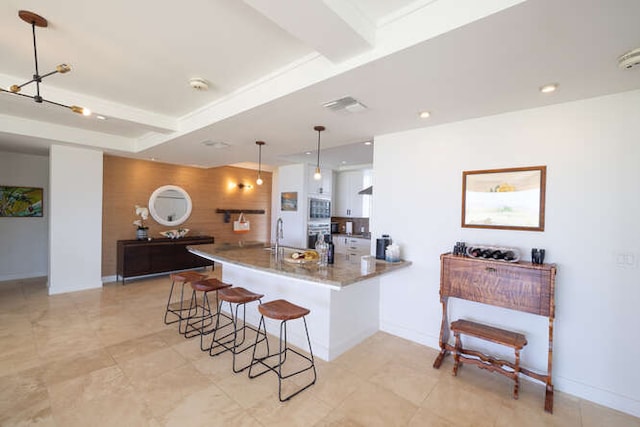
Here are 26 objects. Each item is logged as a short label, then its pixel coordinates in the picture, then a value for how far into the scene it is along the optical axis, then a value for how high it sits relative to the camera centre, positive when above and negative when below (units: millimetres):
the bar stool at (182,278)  3414 -890
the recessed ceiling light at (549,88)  2100 +977
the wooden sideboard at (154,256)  5246 -1004
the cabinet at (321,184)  6379 +622
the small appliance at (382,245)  3369 -420
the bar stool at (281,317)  2221 -862
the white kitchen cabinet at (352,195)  6758 +385
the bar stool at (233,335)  2629 -1485
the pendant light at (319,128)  3213 +953
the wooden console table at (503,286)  2232 -639
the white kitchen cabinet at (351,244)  5914 -756
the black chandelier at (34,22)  1820 +1243
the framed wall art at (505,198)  2543 +149
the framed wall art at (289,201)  6461 +190
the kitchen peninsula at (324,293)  2531 -937
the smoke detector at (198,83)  2639 +1193
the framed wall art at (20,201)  5199 +37
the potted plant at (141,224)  5609 -374
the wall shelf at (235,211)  7113 -90
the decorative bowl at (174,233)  5930 -576
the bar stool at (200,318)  3129 -1449
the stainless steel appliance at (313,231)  6430 -515
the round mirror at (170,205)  6008 +32
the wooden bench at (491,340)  2316 -1166
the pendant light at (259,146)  4045 +957
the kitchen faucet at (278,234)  3393 -315
